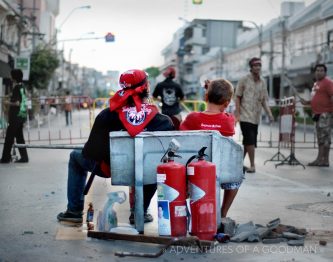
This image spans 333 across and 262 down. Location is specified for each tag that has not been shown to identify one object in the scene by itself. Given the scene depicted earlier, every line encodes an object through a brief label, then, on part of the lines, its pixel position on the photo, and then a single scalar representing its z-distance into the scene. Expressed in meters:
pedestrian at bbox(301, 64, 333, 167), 12.55
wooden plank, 5.14
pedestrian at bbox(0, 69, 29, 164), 13.00
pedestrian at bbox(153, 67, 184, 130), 12.28
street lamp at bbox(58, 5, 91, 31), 59.66
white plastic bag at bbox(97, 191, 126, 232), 5.71
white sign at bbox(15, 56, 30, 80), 33.53
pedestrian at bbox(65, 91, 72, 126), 32.67
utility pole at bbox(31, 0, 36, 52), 51.57
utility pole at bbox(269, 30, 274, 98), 52.97
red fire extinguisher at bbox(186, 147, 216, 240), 5.23
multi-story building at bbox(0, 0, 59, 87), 43.31
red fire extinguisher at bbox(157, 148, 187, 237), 5.20
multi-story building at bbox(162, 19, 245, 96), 106.88
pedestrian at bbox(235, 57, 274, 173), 11.27
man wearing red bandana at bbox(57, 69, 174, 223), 5.75
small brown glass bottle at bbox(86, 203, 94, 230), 6.12
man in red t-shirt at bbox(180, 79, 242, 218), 6.09
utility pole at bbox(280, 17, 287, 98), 49.15
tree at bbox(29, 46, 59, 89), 48.78
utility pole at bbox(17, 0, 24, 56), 43.06
